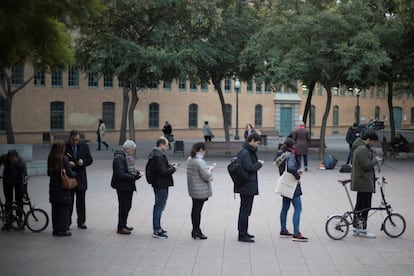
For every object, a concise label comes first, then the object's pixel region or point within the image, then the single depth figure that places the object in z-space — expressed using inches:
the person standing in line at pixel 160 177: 377.7
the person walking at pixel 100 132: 1273.5
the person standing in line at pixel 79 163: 405.4
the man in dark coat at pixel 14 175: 405.1
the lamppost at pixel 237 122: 1635.7
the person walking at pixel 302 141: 800.9
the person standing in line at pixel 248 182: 364.2
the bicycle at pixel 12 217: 400.2
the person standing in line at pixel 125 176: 382.6
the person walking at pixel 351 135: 865.7
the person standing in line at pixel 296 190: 375.2
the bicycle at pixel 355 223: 380.8
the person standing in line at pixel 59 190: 380.2
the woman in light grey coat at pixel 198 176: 373.4
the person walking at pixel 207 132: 1365.7
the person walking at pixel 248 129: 999.9
